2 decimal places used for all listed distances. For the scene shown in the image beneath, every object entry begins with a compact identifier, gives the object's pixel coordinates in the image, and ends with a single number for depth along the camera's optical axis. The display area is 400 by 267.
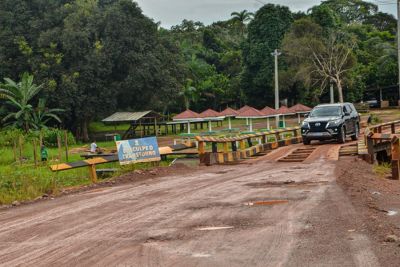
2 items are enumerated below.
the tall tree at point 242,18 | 96.38
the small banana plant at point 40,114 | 49.38
